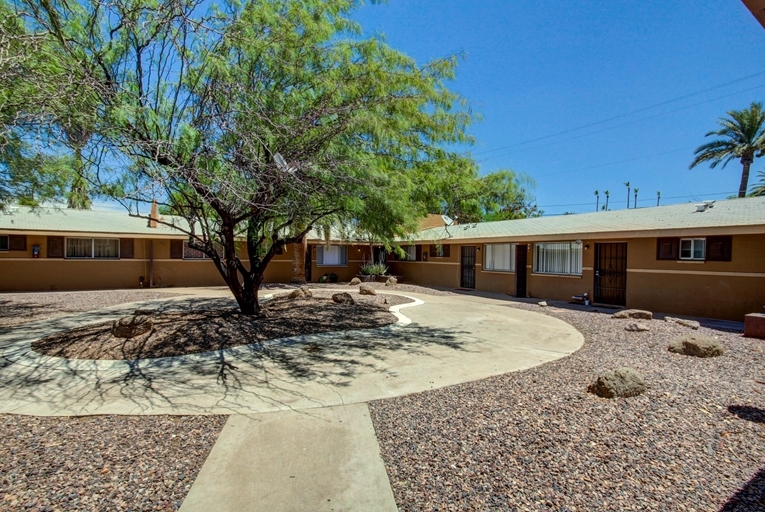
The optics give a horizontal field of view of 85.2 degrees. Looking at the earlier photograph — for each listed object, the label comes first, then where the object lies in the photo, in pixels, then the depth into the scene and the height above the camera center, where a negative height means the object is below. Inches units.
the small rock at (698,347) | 255.9 -55.8
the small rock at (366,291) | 575.2 -55.5
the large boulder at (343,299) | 479.5 -56.2
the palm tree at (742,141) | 992.9 +288.3
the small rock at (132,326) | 287.7 -56.4
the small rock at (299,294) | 504.7 -54.5
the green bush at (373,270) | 802.2 -36.6
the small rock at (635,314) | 398.3 -56.2
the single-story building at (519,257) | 420.2 -7.6
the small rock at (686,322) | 358.3 -57.9
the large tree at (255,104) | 238.2 +92.0
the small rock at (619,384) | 181.5 -56.7
